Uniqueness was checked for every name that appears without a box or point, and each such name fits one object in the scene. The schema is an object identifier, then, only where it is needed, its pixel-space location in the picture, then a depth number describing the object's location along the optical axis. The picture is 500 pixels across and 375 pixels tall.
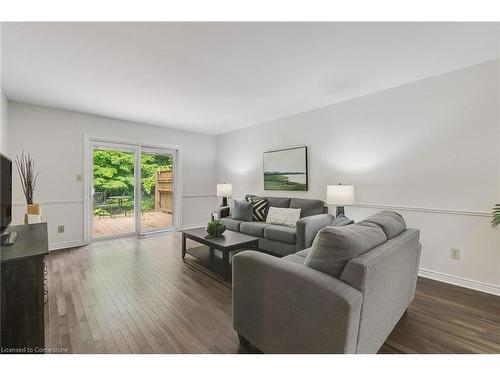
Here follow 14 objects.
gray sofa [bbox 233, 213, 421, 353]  1.07
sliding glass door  4.23
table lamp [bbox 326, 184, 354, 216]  3.00
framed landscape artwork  3.98
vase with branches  2.75
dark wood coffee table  2.60
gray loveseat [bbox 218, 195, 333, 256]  2.95
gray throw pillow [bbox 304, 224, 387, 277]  1.19
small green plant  2.91
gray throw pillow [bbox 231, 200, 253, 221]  3.94
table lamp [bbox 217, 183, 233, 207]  4.86
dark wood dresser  1.17
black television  1.51
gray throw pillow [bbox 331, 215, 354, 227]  2.50
